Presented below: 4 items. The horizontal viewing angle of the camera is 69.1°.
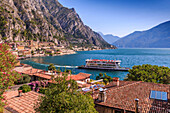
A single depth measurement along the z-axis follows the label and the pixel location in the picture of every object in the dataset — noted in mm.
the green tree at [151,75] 23984
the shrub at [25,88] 17703
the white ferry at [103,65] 76519
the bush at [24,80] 27320
